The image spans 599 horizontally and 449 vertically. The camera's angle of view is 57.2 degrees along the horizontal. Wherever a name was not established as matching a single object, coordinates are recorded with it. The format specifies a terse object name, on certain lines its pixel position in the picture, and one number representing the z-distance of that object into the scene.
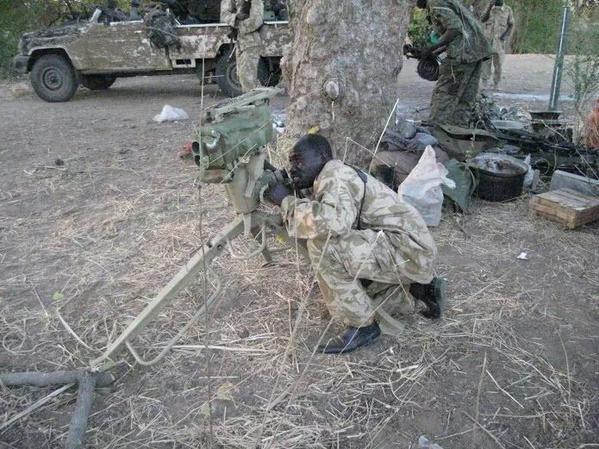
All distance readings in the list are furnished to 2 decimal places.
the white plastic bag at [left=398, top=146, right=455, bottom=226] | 3.90
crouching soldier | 2.42
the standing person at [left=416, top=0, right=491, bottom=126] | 5.64
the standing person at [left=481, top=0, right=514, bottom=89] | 9.25
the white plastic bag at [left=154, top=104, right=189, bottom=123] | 7.59
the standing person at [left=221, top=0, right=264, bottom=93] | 7.14
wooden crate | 3.96
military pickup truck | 8.64
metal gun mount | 2.11
